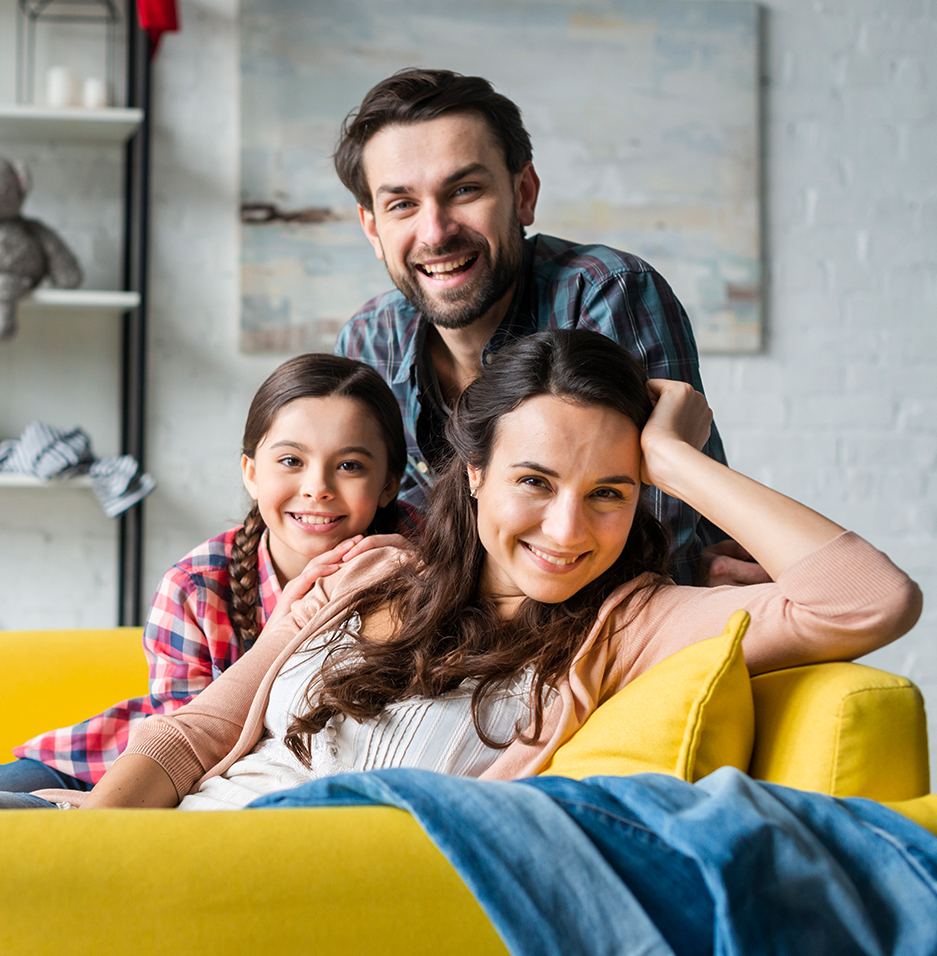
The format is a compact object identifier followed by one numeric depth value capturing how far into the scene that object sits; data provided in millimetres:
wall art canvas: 2770
